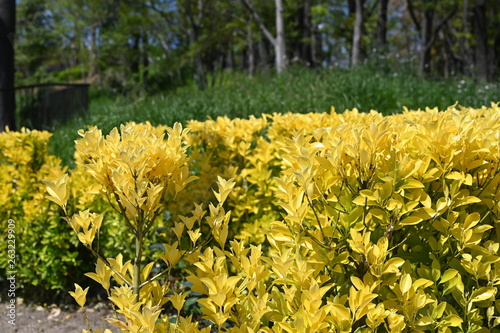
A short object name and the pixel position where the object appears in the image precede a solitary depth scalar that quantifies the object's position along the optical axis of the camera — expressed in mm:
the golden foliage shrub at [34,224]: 3584
